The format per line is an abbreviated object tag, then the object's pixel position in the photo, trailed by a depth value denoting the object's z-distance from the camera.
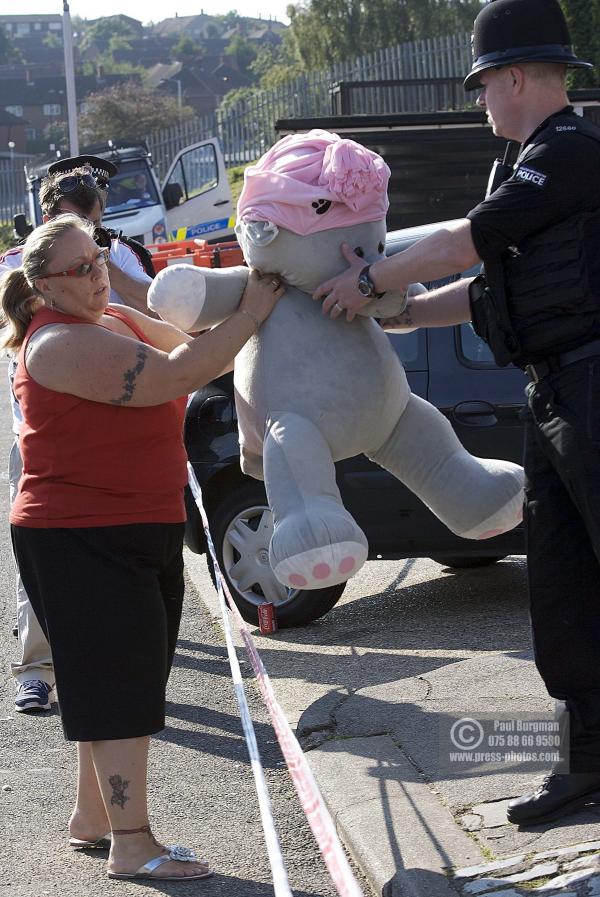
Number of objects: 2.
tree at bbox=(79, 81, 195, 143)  56.69
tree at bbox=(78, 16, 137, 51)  192.50
